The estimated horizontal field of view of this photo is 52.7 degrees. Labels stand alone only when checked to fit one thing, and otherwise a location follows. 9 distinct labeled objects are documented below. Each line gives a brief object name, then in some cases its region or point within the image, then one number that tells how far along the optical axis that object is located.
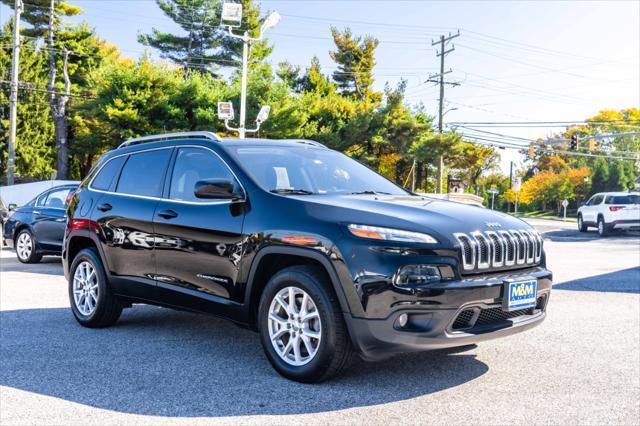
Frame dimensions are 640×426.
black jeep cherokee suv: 3.99
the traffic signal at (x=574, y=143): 44.06
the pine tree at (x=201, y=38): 46.53
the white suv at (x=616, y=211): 27.08
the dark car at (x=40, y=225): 12.12
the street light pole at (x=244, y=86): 20.53
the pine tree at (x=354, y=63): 53.91
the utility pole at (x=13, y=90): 31.36
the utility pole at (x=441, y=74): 45.88
